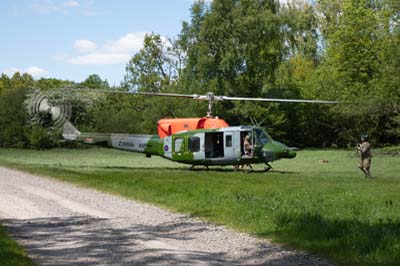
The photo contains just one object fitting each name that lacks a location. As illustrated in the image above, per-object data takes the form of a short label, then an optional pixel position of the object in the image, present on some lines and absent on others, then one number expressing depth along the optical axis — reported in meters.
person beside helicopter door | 23.66
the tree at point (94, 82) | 102.56
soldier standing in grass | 20.67
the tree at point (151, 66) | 74.25
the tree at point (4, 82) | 91.81
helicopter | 23.66
